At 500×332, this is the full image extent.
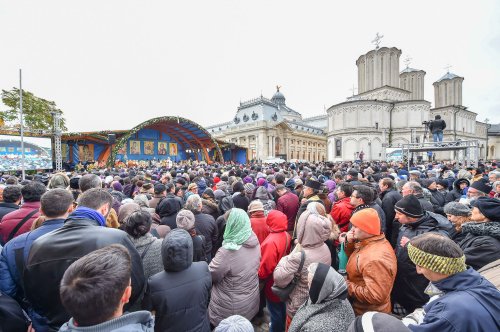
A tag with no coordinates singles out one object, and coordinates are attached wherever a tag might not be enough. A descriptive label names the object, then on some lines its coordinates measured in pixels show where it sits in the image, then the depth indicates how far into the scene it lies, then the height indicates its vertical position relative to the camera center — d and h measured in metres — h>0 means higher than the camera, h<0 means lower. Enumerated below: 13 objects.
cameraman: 14.30 +2.17
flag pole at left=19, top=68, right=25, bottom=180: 10.06 +3.80
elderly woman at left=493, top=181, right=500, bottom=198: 4.52 -0.55
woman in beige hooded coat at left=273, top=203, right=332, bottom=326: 2.26 -0.99
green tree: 24.39 +6.16
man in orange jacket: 2.15 -1.02
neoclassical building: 48.84 +7.05
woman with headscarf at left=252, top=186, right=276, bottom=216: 5.08 -0.78
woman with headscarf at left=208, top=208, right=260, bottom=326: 2.69 -1.30
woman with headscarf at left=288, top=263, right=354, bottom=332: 1.59 -1.05
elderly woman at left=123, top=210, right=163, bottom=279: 2.45 -0.86
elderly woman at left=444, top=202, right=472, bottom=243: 2.96 -0.73
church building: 38.28 +8.55
